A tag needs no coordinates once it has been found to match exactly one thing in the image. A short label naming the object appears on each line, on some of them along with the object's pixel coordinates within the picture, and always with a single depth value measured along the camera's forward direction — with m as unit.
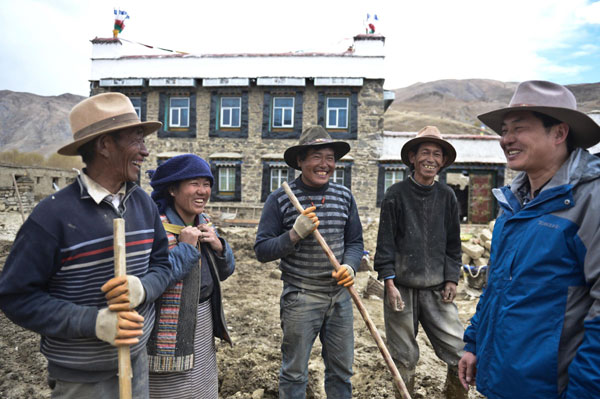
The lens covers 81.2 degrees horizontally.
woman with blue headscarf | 2.26
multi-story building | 16.72
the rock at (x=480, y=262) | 8.89
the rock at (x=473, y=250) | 8.99
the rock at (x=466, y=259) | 9.16
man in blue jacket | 1.57
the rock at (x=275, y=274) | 8.88
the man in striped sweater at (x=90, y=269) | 1.59
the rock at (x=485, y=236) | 9.63
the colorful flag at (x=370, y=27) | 16.83
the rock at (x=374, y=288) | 7.34
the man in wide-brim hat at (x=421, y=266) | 3.20
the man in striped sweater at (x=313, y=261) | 2.86
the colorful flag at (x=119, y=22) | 17.94
